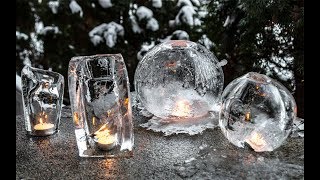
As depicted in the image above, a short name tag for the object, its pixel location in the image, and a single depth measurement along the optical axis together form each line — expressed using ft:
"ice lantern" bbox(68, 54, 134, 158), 3.77
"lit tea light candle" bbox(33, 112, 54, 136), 4.48
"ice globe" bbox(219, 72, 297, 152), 3.77
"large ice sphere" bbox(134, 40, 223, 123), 4.65
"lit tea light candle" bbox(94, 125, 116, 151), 3.82
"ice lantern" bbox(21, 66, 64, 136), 4.47
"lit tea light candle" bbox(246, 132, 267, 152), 3.85
